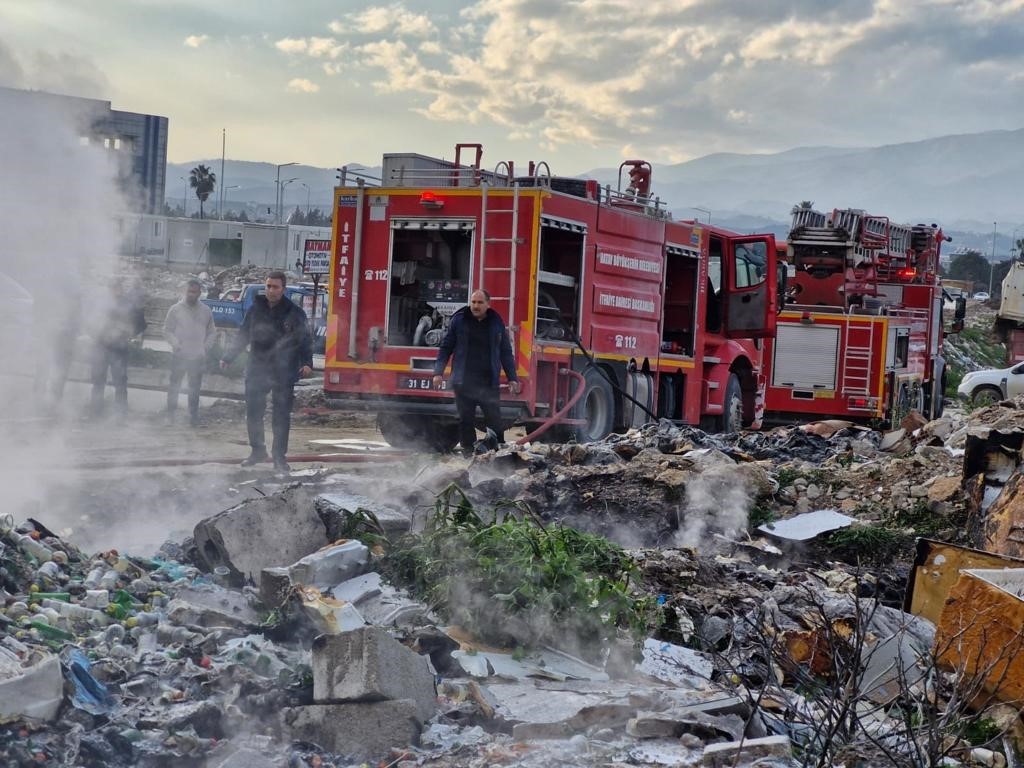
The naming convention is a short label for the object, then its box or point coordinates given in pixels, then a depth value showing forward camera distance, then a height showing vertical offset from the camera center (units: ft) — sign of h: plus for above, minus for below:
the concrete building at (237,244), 179.83 +10.99
